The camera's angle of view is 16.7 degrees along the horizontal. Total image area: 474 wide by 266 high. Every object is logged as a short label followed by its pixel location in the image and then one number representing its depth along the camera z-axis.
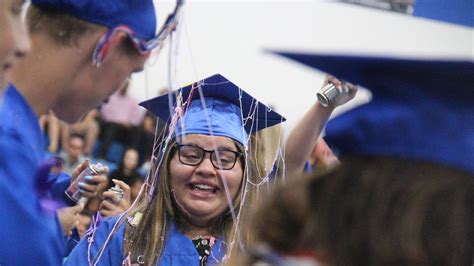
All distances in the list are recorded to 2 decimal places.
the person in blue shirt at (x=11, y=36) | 2.61
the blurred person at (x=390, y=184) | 2.10
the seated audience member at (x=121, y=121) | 9.35
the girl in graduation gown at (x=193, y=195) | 4.95
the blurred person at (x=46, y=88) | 3.30
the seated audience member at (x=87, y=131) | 9.33
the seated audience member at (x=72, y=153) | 9.09
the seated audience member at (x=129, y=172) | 7.30
